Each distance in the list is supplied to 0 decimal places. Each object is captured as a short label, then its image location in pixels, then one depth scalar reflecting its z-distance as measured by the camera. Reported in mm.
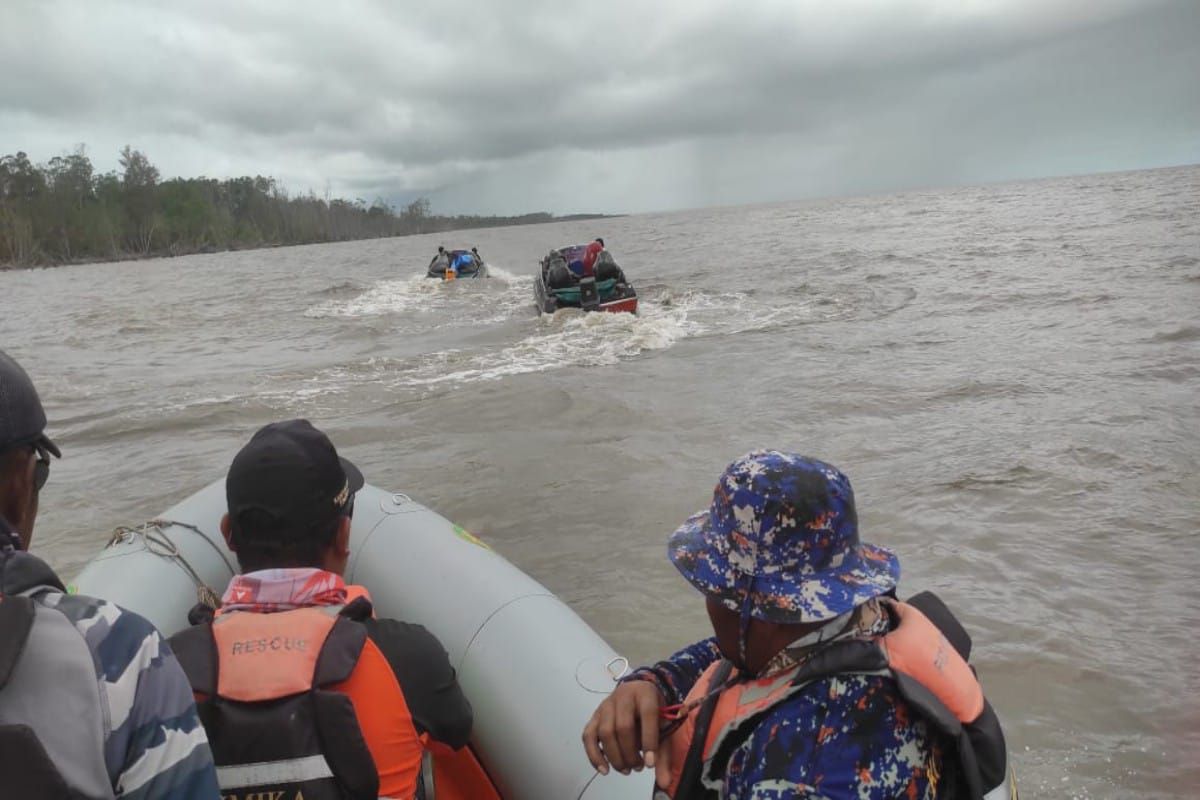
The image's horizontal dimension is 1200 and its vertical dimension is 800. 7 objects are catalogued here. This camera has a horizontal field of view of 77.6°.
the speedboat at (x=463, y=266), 23219
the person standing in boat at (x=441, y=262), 23702
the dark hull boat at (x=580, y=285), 13523
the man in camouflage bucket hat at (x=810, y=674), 1021
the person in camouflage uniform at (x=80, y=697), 820
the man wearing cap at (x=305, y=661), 1403
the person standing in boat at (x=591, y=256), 14609
